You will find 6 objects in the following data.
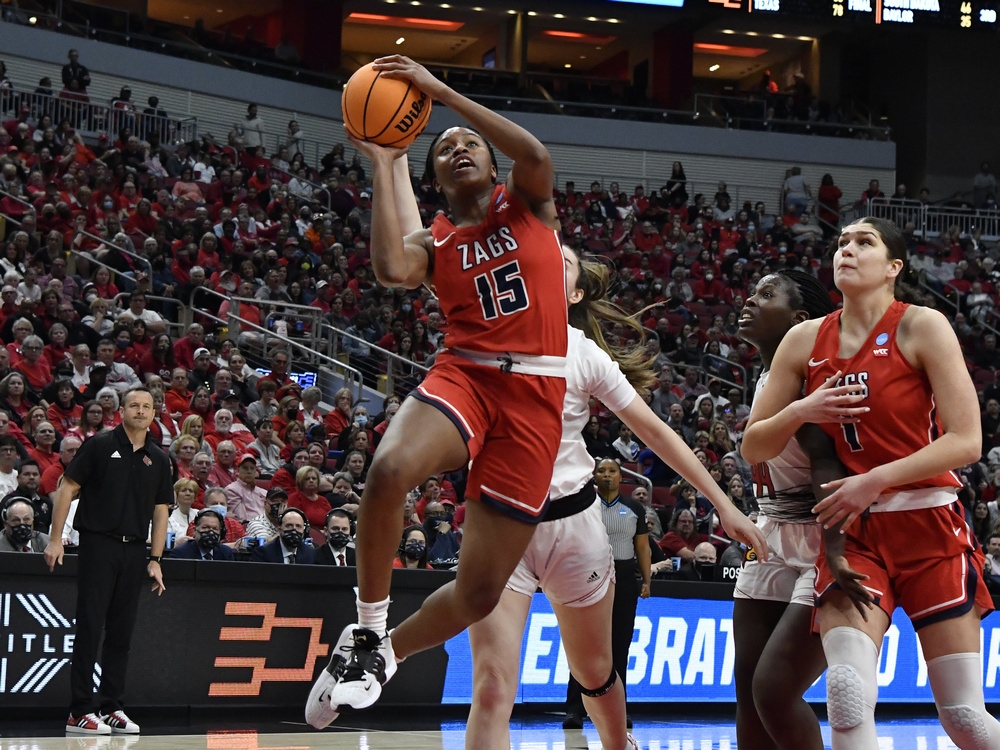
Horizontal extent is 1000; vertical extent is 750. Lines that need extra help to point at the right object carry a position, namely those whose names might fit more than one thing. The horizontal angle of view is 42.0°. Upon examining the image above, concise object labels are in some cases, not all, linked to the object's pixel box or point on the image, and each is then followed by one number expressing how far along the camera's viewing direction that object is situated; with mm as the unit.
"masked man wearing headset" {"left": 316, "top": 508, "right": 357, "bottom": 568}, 9828
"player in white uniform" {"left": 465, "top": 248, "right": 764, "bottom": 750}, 4676
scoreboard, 26219
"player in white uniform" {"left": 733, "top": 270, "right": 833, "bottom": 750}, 4312
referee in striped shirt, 9039
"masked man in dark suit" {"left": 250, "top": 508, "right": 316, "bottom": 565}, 9750
